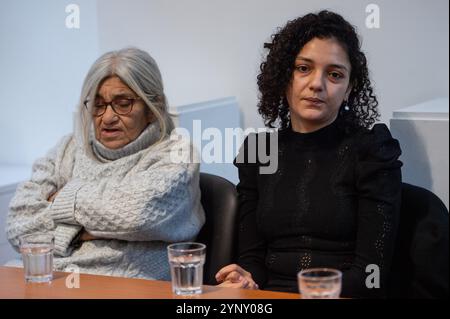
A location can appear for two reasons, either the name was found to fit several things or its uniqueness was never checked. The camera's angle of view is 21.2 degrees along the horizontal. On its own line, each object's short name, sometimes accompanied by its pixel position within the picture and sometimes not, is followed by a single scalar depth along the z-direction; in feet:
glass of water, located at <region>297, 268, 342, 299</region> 6.76
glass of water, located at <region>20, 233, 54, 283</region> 7.64
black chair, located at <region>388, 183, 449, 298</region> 7.64
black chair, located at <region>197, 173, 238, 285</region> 8.67
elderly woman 8.58
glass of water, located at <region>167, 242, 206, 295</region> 7.29
